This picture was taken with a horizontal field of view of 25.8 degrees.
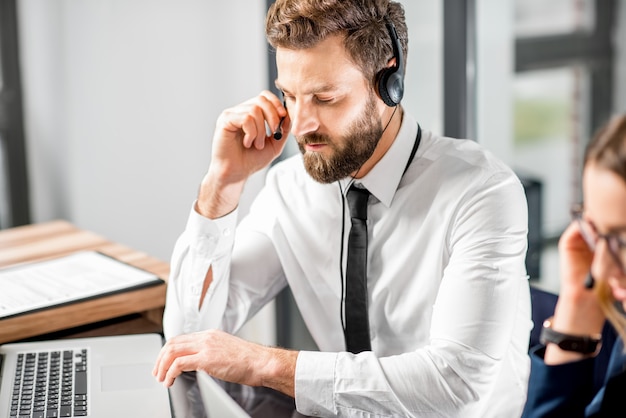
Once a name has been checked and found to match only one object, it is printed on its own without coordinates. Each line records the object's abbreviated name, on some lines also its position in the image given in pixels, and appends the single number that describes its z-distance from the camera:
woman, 1.66
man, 2.08
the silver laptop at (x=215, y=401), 1.92
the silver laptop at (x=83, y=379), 2.09
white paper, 2.38
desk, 2.34
